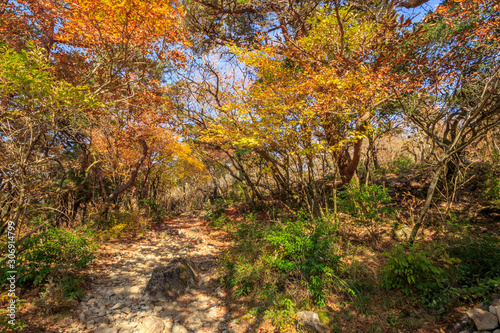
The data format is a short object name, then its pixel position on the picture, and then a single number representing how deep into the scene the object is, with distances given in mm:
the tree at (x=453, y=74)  3807
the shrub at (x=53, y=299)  3387
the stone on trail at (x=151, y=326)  3416
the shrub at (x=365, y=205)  4969
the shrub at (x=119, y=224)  6836
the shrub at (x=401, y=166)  7996
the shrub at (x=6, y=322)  2781
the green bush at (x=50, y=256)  3662
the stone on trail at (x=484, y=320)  2553
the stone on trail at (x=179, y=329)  3598
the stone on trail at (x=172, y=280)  4359
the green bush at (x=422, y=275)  3430
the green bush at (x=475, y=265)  3121
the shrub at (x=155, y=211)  9388
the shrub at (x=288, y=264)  3967
